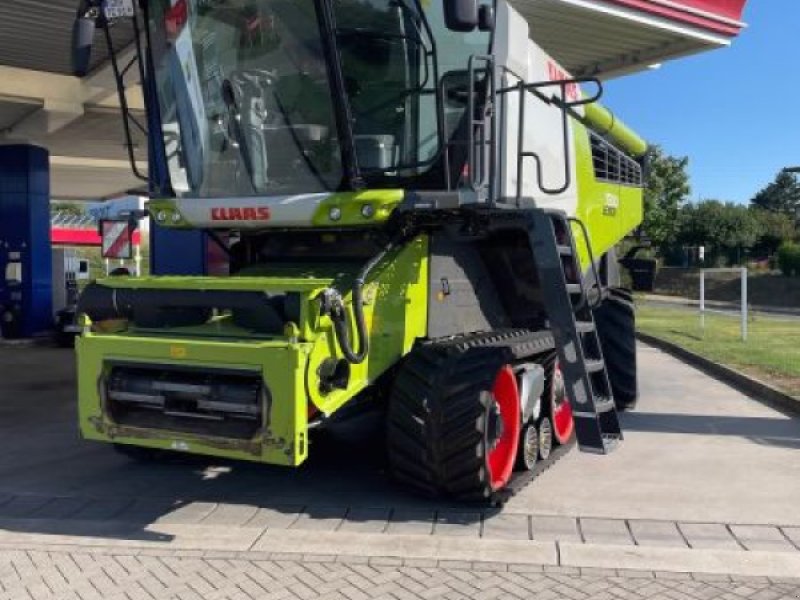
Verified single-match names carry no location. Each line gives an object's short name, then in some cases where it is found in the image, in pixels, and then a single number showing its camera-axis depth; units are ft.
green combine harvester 16.67
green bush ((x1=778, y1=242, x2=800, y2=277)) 141.08
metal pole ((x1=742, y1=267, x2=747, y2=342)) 51.55
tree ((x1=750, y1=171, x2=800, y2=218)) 339.22
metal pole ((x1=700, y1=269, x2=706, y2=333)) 62.23
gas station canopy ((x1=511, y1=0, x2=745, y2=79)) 35.78
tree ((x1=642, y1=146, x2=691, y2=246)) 106.87
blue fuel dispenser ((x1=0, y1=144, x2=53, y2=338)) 55.77
